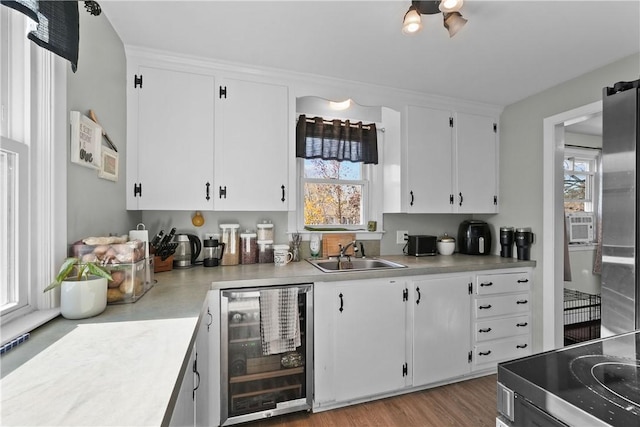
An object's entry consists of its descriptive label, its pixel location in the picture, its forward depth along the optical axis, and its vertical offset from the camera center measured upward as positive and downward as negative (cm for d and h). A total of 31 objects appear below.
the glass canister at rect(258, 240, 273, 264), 228 -32
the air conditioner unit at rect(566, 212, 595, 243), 354 -17
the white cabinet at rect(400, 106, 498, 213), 256 +47
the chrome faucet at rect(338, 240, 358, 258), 247 -32
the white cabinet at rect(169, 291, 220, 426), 137 -87
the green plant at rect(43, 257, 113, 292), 105 -23
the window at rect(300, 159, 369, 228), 267 +19
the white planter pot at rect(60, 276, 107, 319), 106 -32
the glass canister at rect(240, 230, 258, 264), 224 -28
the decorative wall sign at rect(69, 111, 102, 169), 124 +33
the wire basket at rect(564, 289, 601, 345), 324 -118
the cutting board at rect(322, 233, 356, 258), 256 -28
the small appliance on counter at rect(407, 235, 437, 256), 269 -31
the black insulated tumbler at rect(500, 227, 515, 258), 264 -26
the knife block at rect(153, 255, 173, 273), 194 -36
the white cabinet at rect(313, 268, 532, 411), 193 -89
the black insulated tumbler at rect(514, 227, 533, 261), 250 -25
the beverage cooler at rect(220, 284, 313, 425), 175 -90
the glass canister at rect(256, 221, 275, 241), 230 -15
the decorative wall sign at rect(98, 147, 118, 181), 152 +26
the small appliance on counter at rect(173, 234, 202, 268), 210 -29
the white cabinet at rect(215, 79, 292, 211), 207 +49
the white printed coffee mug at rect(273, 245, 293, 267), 219 -33
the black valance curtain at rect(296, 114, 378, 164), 253 +67
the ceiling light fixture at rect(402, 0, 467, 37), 139 +99
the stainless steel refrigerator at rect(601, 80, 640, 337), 103 +1
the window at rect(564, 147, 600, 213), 360 +44
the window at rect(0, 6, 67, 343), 97 +14
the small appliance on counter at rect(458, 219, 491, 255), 279 -25
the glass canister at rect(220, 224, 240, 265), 221 -25
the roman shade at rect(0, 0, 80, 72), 85 +62
